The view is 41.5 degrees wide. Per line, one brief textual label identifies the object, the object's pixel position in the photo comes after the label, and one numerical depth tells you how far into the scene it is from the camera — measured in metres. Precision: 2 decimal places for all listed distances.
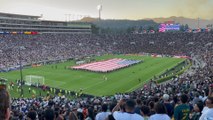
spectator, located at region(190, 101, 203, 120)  7.65
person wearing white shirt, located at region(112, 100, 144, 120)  6.12
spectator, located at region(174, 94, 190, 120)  7.61
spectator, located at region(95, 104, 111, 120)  7.74
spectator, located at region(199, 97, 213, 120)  6.34
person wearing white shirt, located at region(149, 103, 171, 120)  6.82
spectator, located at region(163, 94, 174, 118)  9.27
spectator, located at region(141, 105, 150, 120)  7.75
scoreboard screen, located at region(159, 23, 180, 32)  104.44
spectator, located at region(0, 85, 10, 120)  3.73
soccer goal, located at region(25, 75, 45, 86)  39.25
